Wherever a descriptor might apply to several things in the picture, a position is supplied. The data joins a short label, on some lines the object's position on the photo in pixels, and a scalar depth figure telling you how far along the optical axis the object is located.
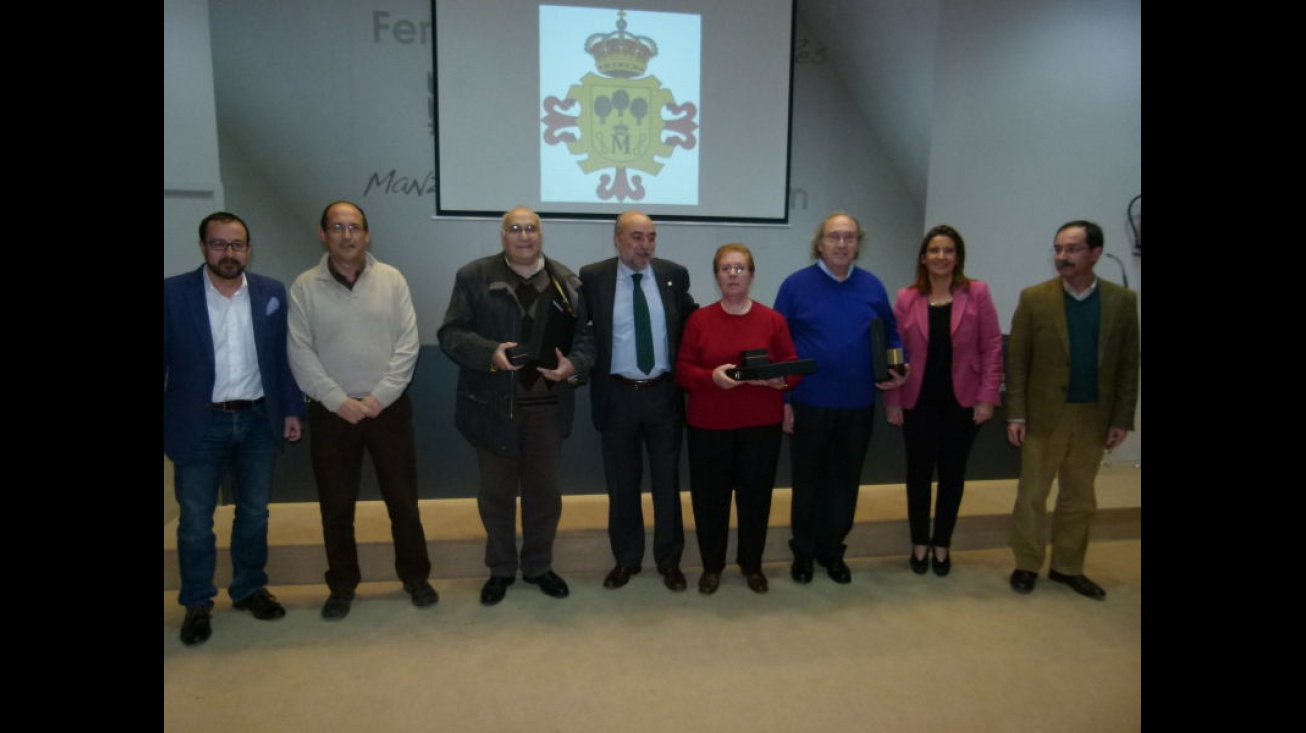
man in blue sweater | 3.13
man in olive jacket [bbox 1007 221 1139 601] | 3.10
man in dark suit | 3.06
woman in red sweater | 2.96
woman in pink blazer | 3.18
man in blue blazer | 2.67
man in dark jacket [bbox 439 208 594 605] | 2.93
